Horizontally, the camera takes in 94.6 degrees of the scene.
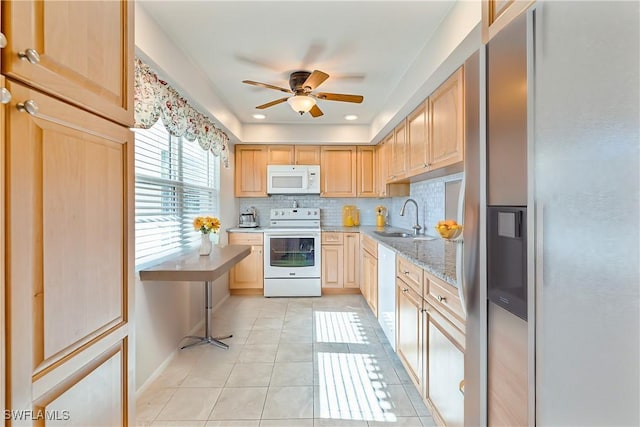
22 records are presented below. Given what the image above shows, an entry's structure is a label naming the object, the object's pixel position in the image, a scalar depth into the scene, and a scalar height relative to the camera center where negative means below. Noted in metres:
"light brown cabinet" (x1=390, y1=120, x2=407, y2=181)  3.00 +0.65
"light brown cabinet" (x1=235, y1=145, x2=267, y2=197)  4.27 +0.60
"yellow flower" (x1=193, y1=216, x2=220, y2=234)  2.59 -0.11
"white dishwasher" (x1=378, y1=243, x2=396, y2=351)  2.30 -0.67
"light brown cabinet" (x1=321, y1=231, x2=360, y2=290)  4.07 -0.63
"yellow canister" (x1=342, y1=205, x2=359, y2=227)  4.51 -0.05
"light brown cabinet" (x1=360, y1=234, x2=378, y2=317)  3.01 -0.67
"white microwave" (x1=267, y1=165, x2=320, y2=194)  4.18 +0.47
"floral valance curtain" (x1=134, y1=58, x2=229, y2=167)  1.75 +0.74
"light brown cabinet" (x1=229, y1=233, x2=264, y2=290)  4.00 -0.76
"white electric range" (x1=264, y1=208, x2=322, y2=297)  3.96 -0.68
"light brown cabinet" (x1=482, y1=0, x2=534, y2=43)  0.77 +0.57
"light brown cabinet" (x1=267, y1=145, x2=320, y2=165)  4.29 +0.85
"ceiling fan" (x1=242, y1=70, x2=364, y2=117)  2.45 +0.97
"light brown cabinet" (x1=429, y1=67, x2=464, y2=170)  1.88 +0.63
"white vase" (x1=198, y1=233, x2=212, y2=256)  2.62 -0.30
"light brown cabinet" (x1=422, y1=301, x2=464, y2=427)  1.27 -0.75
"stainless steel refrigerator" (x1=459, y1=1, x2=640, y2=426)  0.49 +0.00
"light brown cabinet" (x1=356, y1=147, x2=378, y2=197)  4.36 +0.61
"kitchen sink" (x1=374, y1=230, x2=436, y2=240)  3.08 -0.24
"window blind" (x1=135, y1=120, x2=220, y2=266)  2.06 +0.18
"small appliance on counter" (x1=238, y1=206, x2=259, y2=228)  4.31 -0.10
